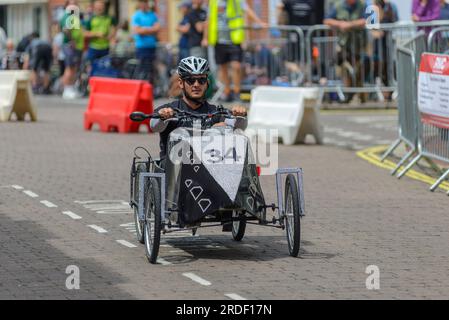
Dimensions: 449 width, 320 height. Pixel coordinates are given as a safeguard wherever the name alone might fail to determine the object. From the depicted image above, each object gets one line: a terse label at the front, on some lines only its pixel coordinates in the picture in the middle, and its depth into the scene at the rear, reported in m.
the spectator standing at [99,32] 31.83
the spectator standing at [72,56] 34.44
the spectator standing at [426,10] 24.38
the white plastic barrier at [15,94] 25.12
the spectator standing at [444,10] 24.78
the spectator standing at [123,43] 34.45
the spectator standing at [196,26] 29.70
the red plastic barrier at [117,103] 22.83
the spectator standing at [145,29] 29.70
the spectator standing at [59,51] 38.91
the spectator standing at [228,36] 28.06
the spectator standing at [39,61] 37.84
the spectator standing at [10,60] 37.59
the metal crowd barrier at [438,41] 17.00
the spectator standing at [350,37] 26.70
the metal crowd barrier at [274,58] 27.31
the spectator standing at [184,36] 30.31
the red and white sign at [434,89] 15.51
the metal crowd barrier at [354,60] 26.41
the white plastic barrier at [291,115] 21.11
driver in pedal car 11.31
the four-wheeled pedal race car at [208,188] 10.72
